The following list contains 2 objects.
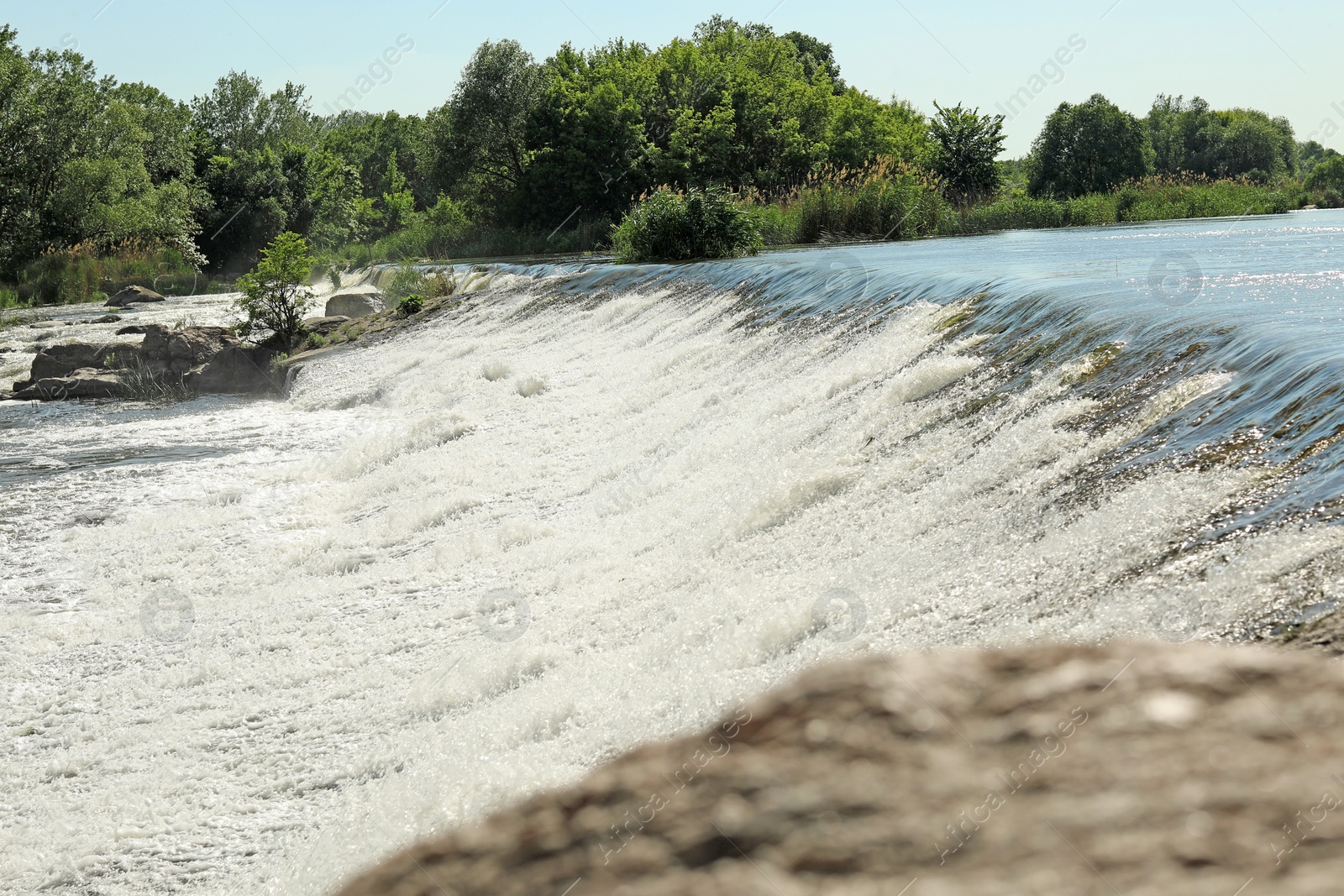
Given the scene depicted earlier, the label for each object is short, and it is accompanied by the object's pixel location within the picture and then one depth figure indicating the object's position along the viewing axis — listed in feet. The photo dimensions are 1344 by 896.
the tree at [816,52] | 215.41
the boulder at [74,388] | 42.70
